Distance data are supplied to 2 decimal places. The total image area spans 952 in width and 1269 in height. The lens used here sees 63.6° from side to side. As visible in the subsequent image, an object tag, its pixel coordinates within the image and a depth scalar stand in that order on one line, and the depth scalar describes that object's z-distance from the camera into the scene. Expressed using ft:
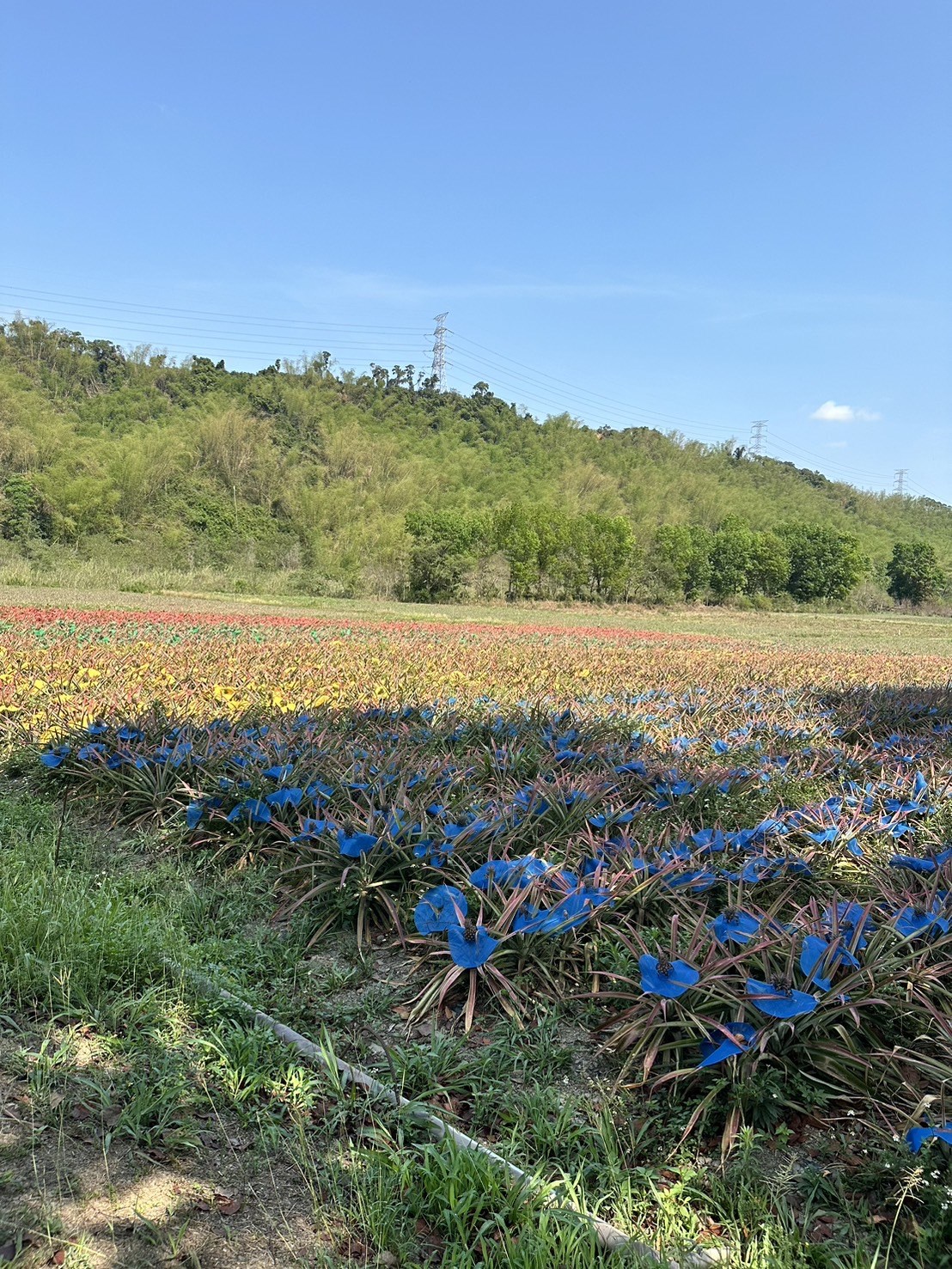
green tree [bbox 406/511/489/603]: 126.62
